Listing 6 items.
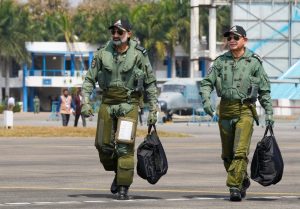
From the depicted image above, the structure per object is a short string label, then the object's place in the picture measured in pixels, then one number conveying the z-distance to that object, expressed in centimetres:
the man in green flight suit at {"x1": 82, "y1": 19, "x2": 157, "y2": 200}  1430
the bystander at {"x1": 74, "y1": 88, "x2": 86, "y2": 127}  4597
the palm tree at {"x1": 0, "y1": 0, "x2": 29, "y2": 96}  10800
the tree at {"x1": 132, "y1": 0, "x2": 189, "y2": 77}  11031
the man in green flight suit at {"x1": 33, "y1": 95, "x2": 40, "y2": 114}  9144
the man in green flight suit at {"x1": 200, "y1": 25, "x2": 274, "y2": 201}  1418
